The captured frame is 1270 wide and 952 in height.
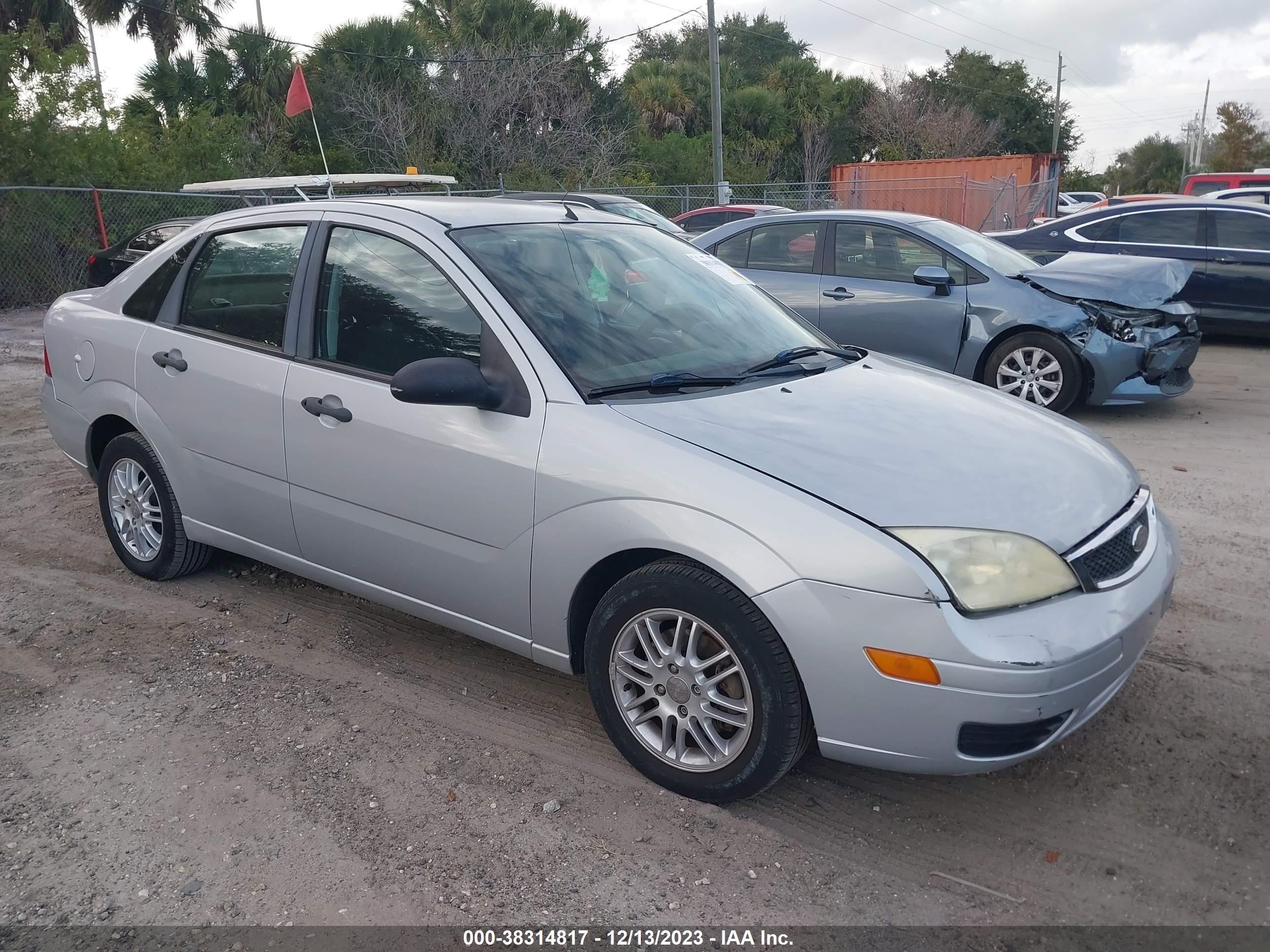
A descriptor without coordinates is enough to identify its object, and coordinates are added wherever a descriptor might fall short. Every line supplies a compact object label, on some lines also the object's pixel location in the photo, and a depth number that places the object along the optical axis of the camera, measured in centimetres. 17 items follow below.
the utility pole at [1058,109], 5306
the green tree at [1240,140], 6162
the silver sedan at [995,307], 750
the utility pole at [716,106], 2323
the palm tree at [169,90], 2588
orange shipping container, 2556
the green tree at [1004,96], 5459
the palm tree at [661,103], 3866
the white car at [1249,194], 1442
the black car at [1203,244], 1042
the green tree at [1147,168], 7481
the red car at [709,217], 1745
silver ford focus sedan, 270
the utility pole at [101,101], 1733
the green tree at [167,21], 2753
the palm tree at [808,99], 4131
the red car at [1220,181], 1842
